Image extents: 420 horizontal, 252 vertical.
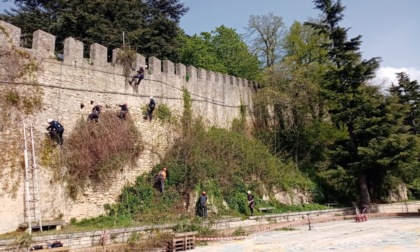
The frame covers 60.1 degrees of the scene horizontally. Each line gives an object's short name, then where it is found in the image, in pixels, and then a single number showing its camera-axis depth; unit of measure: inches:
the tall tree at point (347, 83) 738.2
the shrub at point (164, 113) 662.5
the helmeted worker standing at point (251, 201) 604.4
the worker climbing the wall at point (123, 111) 581.6
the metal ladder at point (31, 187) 434.6
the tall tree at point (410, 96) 1109.1
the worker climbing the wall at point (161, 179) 557.3
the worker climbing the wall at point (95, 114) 539.5
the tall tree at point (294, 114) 852.6
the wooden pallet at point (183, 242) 422.9
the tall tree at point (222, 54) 1106.1
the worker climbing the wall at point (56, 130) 481.4
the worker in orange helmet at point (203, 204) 553.6
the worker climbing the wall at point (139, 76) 624.4
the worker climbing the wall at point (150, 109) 629.5
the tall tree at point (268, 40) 1224.8
